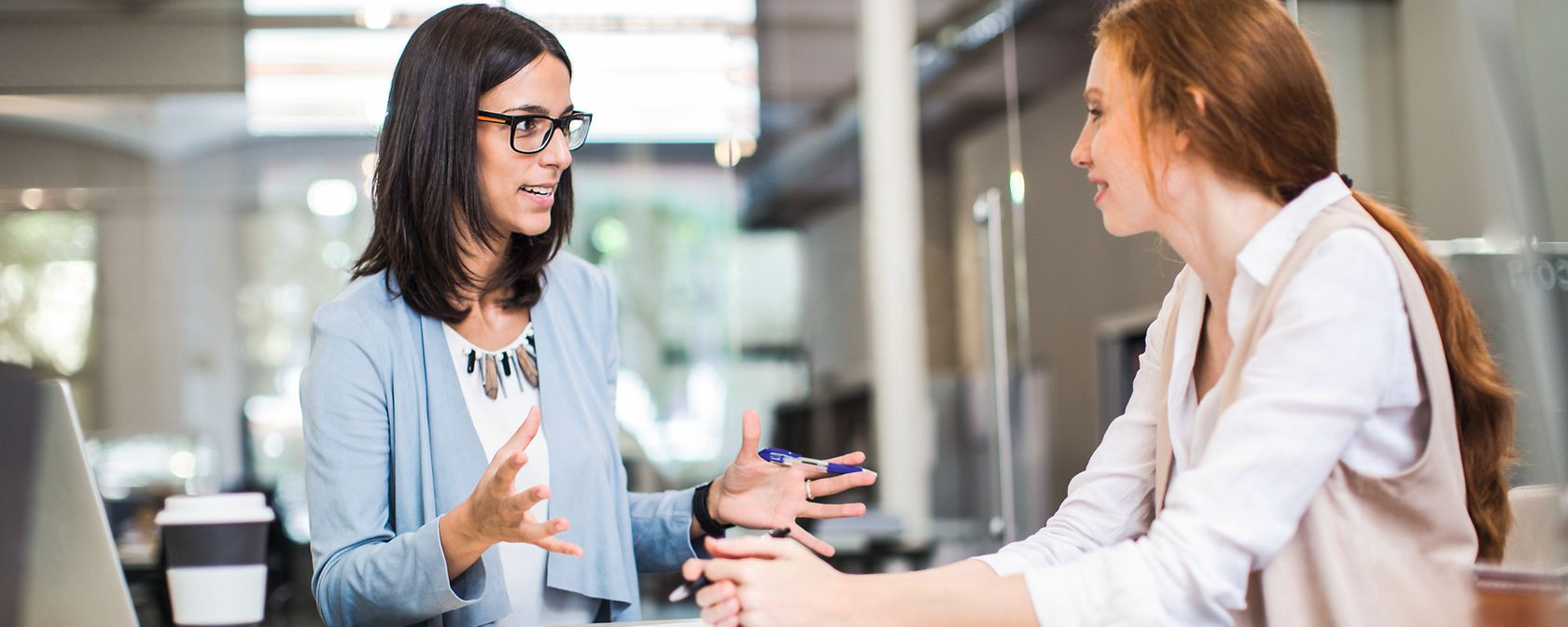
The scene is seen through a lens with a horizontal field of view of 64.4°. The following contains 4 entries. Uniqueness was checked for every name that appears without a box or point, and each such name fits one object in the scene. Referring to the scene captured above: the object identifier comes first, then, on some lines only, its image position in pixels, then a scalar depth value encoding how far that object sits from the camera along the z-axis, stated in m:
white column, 5.00
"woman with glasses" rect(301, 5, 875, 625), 1.51
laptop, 1.38
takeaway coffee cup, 1.50
